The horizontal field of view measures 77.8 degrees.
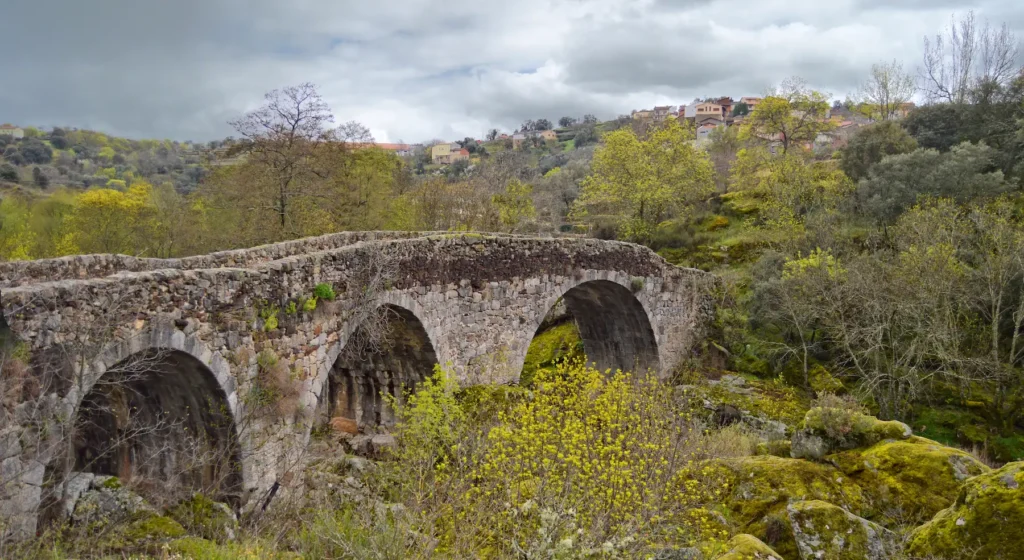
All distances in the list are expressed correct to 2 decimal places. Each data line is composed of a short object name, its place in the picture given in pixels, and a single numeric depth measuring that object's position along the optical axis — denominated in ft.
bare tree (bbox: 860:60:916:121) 120.26
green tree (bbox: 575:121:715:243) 99.19
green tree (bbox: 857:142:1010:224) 68.85
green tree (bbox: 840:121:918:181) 87.66
